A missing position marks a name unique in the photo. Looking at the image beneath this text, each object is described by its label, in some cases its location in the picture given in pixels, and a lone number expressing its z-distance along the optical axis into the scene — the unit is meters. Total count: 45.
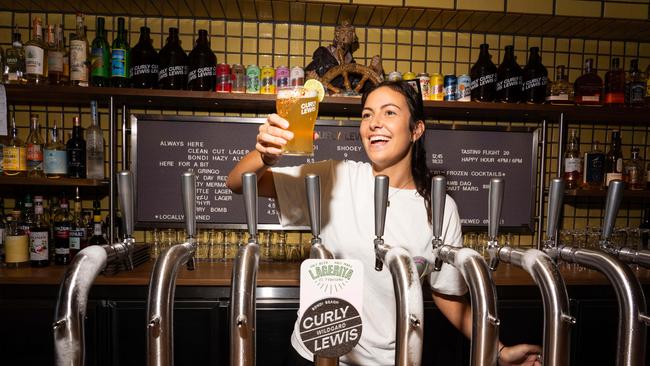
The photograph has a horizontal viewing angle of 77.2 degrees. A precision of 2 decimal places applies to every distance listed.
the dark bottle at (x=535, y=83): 2.17
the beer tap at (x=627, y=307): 0.49
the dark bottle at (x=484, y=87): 2.17
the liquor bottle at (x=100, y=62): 1.99
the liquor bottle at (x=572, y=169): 2.25
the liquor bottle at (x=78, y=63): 1.96
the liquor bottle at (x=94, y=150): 2.07
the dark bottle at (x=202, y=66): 2.03
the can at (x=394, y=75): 2.13
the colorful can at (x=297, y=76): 2.09
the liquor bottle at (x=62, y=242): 2.00
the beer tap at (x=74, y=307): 0.43
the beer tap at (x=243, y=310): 0.46
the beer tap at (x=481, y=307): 0.48
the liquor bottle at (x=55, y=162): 1.98
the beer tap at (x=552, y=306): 0.47
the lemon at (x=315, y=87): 0.94
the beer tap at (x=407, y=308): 0.47
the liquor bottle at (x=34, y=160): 2.00
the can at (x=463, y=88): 2.13
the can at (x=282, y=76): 2.09
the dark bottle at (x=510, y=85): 2.16
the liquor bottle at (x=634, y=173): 2.27
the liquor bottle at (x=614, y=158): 2.27
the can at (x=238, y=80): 2.07
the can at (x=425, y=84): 2.14
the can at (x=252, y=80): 2.07
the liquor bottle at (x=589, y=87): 2.21
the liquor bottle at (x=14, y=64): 2.00
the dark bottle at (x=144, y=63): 2.03
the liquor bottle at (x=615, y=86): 2.22
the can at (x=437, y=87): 2.13
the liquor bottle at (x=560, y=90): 2.15
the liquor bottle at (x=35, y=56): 1.92
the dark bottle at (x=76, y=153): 2.03
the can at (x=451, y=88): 2.13
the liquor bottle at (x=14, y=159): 1.95
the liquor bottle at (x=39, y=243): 1.96
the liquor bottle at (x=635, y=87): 2.19
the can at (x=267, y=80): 2.08
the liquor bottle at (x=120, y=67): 1.98
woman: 1.12
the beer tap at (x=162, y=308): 0.46
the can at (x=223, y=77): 2.04
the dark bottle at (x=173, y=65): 2.03
